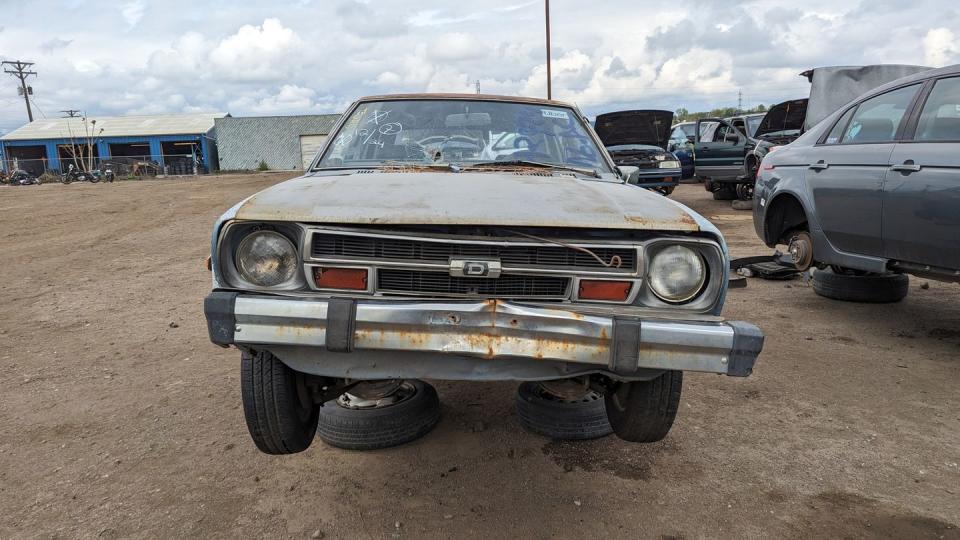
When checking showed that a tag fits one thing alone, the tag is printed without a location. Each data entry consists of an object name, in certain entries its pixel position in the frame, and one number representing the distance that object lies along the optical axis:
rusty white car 2.01
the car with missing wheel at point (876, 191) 3.85
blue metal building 41.47
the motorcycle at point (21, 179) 32.66
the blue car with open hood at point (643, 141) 12.18
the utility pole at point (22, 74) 48.34
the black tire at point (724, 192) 14.62
